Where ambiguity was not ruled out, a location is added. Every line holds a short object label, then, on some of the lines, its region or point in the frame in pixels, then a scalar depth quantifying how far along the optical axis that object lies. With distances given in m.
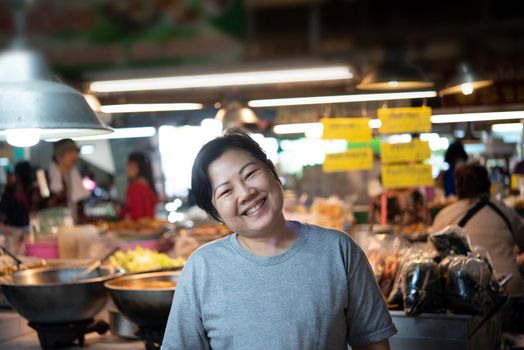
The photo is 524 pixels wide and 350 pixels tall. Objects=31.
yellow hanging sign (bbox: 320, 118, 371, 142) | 6.67
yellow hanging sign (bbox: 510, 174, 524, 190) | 10.74
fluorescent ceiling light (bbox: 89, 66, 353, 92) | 4.37
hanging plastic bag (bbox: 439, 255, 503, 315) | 3.31
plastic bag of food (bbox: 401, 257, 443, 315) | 3.29
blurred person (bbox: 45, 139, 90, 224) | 8.06
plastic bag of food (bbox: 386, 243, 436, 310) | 3.45
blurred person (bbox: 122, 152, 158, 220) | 9.51
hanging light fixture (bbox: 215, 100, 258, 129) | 7.30
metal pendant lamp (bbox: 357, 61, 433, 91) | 5.11
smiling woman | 2.39
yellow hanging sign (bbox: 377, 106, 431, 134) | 6.43
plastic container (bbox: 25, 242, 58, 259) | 5.80
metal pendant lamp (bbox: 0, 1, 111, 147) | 2.60
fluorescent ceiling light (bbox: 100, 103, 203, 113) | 7.68
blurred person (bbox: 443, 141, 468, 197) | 9.81
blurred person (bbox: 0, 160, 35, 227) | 9.19
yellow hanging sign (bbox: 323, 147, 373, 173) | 6.79
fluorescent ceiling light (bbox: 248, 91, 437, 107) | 6.71
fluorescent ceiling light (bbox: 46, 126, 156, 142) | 14.25
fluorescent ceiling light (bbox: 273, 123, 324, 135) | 10.11
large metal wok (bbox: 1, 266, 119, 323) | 3.30
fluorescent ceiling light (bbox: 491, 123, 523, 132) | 12.53
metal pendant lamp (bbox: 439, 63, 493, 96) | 5.55
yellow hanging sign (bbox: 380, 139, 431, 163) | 6.64
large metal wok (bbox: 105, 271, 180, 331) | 3.16
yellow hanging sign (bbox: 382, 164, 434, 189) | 6.65
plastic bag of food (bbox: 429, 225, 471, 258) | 3.74
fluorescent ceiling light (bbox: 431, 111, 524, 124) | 9.05
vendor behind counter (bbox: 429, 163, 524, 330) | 5.49
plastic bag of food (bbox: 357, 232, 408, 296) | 3.70
